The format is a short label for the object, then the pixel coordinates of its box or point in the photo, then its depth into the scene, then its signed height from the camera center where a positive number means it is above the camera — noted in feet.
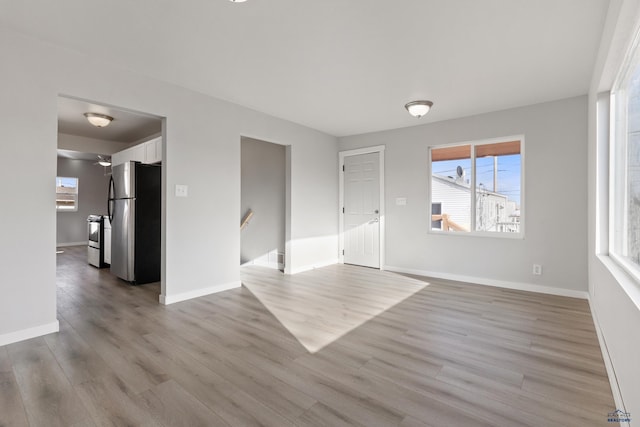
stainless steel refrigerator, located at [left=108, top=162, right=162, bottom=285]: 14.55 -0.41
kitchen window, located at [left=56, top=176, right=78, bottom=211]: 28.60 +1.72
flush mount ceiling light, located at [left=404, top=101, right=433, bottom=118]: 13.01 +4.44
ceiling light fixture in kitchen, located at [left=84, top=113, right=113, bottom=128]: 14.70 +4.47
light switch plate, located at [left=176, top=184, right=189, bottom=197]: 11.87 +0.86
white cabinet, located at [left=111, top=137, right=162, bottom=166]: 15.20 +3.17
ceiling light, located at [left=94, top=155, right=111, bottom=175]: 26.81 +4.64
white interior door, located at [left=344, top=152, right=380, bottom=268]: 18.53 +0.22
